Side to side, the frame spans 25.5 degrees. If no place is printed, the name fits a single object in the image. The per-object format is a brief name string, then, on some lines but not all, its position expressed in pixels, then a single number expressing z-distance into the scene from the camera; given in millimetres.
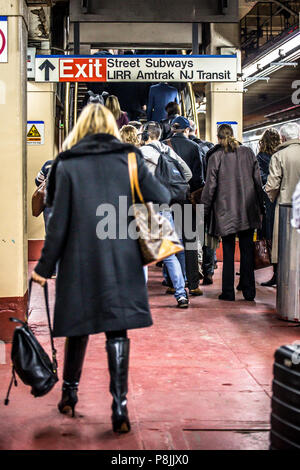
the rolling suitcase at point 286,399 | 3021
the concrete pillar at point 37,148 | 10805
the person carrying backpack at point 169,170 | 6891
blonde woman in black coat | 3621
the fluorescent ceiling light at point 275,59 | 11592
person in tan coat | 7418
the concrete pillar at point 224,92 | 10625
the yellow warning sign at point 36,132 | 10805
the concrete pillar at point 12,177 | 5609
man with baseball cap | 7840
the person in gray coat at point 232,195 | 7496
